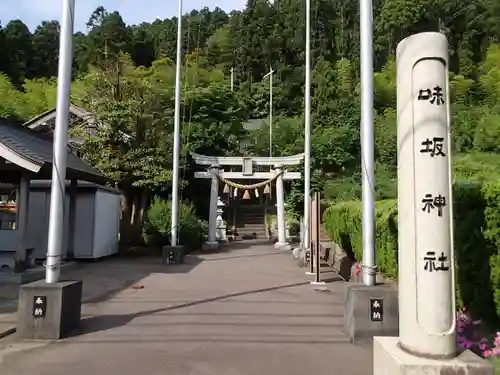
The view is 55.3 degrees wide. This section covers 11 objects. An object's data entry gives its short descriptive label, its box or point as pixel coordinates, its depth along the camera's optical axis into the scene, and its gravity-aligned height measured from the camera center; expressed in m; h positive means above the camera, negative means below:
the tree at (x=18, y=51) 39.75 +15.29
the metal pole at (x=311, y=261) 11.22 -0.89
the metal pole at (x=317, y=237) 9.78 -0.25
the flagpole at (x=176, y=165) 13.90 +1.67
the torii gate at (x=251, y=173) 19.66 +2.14
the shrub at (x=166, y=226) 16.88 -0.12
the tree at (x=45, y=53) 44.69 +16.15
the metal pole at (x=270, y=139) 29.85 +5.50
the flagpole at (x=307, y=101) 14.78 +3.86
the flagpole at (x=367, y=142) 5.82 +1.07
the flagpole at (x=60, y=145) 5.85 +0.96
